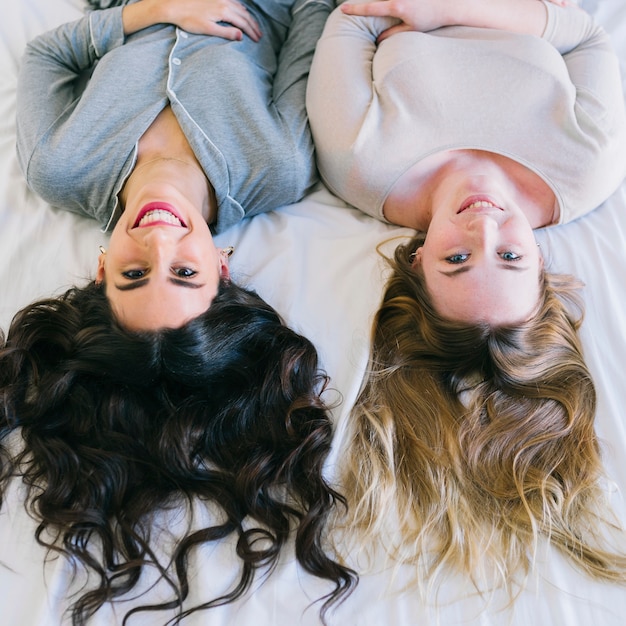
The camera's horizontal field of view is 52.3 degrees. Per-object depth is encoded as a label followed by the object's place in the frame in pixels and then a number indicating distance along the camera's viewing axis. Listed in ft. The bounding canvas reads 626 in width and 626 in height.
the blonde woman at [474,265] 3.40
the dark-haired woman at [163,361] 3.26
